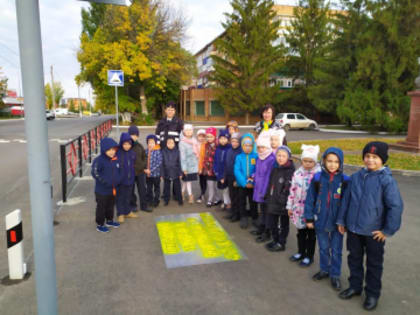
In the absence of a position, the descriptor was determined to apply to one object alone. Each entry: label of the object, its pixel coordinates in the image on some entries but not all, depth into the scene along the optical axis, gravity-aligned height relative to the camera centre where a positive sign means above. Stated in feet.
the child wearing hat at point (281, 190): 13.47 -3.35
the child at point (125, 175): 17.26 -3.53
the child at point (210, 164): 20.21 -3.35
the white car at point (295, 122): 89.92 -2.48
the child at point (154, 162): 19.95 -3.20
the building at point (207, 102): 122.93 +4.33
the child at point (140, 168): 18.83 -3.42
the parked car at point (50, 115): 138.59 -1.77
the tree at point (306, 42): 103.55 +24.38
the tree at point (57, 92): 287.89 +19.39
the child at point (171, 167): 20.24 -3.54
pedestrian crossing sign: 33.45 +3.63
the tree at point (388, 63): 71.92 +12.02
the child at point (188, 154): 20.75 -2.81
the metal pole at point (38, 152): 5.83 -0.79
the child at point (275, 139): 15.71 -1.31
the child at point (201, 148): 21.13 -2.40
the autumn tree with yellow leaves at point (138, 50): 86.94 +17.76
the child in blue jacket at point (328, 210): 10.91 -3.49
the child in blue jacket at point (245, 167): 16.55 -2.87
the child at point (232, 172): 17.81 -3.41
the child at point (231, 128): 20.04 -0.98
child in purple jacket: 15.10 -2.77
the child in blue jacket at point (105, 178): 15.47 -3.34
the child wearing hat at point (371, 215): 9.45 -3.18
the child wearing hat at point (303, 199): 12.25 -3.48
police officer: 21.57 -1.02
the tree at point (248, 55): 99.35 +18.68
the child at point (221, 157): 18.79 -2.65
